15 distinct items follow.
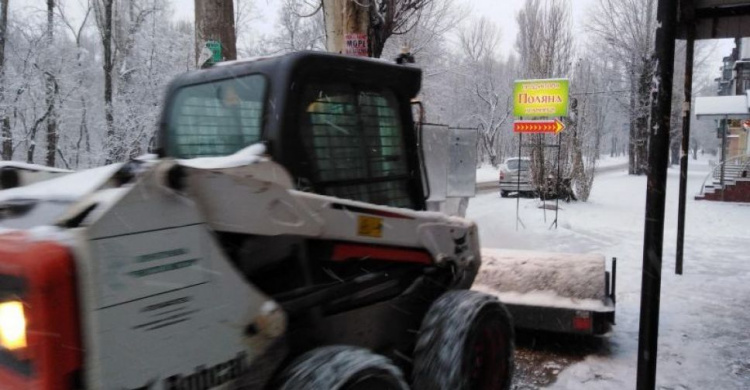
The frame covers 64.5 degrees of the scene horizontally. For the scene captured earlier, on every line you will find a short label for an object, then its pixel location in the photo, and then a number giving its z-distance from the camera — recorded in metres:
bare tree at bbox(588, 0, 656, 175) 35.91
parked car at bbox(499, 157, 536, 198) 21.69
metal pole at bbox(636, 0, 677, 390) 3.77
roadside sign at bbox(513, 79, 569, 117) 16.14
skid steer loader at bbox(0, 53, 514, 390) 1.87
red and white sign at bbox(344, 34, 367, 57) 7.33
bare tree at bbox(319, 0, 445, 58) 7.59
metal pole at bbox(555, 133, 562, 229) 18.35
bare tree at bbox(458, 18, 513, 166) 49.24
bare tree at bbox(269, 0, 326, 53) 31.47
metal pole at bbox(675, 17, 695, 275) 8.61
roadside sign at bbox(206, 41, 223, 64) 6.68
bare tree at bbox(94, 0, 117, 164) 24.81
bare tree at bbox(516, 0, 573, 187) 18.88
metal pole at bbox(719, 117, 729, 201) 21.50
